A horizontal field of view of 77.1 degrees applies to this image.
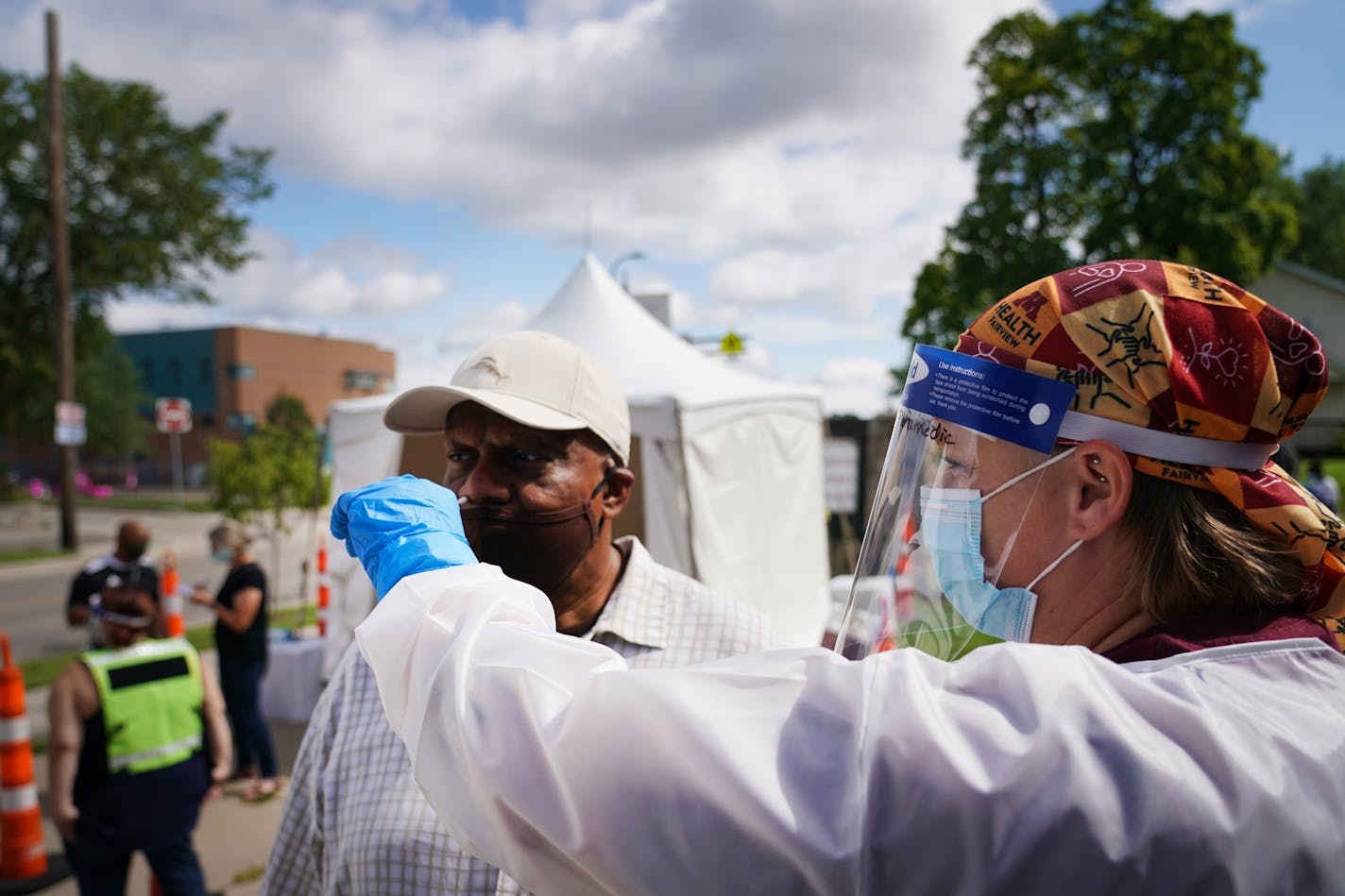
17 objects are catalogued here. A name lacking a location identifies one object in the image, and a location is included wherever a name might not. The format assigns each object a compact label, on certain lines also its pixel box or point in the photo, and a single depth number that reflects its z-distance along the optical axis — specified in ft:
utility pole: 55.21
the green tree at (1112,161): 55.77
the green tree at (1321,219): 124.47
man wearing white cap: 5.63
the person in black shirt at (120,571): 17.87
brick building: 160.76
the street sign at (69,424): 55.01
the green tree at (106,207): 69.62
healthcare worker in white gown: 2.33
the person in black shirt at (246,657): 17.97
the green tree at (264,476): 33.99
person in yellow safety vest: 11.13
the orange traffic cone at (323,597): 23.40
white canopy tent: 20.13
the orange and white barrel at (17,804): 14.55
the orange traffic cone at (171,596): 21.83
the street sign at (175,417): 75.72
